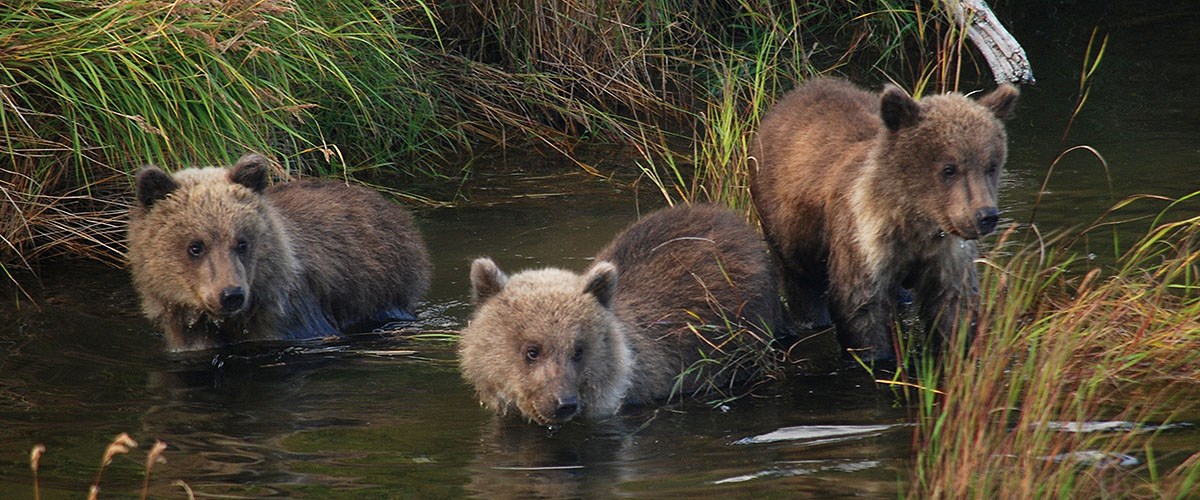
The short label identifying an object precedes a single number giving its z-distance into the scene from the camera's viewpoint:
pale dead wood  22.30
